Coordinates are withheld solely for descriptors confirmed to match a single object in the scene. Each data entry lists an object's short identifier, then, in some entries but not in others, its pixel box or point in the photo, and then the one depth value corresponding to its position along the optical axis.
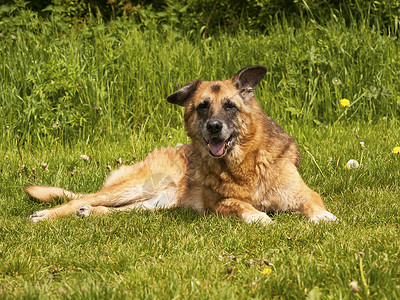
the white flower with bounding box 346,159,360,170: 5.14
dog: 4.35
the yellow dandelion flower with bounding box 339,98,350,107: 4.94
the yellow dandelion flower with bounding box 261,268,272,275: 2.75
